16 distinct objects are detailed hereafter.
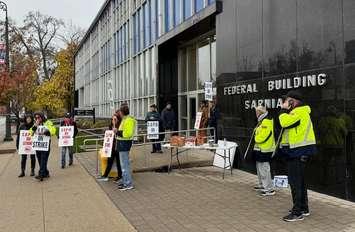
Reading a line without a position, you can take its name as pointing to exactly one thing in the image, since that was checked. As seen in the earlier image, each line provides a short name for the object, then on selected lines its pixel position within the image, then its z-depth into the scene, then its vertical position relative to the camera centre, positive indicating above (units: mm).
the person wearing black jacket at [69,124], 16906 +5
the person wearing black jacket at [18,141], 14469 -418
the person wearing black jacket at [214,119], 15672 +111
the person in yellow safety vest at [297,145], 8242 -335
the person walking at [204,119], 16766 +120
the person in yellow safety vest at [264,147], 10195 -450
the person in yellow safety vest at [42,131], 13680 -167
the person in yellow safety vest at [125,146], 11555 -461
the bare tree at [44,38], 76312 +11919
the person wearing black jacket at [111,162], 12791 -882
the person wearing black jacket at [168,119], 18891 +146
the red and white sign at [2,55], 30088 +3826
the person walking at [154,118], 18297 +179
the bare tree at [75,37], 74000 +11788
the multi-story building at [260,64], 9625 +1458
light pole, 31373 +978
